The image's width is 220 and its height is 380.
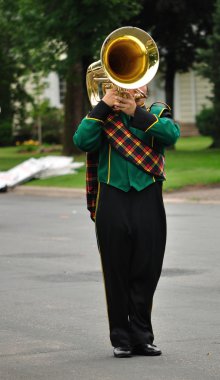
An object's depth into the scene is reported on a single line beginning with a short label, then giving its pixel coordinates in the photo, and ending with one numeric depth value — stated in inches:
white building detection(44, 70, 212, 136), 2450.8
